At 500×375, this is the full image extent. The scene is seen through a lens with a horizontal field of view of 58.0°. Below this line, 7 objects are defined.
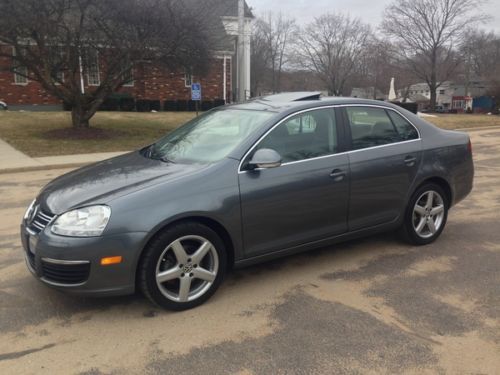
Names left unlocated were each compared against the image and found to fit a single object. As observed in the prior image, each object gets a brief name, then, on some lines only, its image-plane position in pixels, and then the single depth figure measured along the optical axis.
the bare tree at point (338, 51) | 56.44
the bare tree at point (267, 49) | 65.69
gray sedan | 3.12
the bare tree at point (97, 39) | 13.54
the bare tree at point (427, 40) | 47.19
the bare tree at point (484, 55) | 68.69
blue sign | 15.61
